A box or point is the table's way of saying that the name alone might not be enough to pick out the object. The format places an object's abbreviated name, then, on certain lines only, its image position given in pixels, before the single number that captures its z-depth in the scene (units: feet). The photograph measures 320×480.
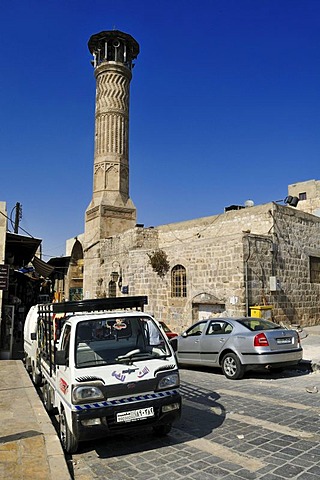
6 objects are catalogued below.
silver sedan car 26.96
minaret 88.07
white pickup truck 14.03
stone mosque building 48.14
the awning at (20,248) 43.36
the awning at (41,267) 70.59
